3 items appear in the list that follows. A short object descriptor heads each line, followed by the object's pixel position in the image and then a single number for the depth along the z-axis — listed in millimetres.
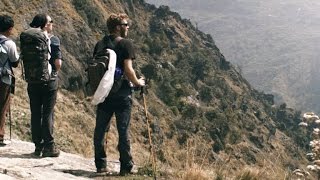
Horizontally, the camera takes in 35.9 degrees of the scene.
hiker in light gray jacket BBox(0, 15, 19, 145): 7059
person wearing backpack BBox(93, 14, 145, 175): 6328
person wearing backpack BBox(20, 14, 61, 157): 6715
